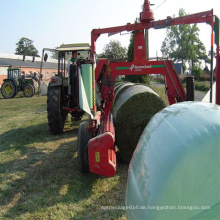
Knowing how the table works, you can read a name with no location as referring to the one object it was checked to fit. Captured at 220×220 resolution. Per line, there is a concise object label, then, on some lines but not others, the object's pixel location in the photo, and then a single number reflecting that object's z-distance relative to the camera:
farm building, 28.95
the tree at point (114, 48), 27.75
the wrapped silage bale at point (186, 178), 1.40
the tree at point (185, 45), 55.84
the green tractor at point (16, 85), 18.55
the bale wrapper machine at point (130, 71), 3.97
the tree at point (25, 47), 86.76
